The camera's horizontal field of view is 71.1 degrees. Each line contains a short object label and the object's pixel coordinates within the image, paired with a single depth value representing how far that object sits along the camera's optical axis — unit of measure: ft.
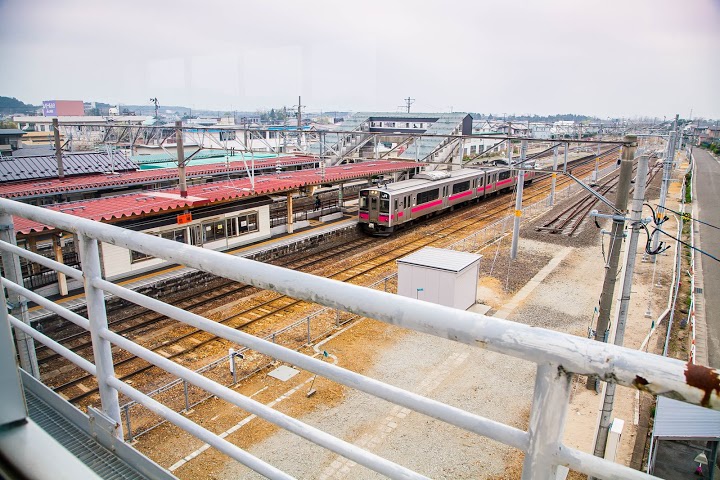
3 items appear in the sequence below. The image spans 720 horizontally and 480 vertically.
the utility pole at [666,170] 62.71
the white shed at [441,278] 41.96
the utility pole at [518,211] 59.31
